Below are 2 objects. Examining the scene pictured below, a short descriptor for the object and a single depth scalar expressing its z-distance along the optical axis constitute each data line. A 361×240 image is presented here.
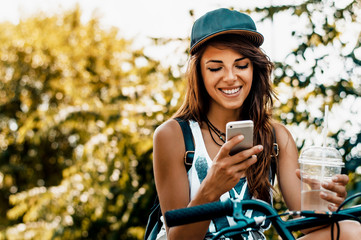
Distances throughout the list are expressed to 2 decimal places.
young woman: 2.02
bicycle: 1.14
